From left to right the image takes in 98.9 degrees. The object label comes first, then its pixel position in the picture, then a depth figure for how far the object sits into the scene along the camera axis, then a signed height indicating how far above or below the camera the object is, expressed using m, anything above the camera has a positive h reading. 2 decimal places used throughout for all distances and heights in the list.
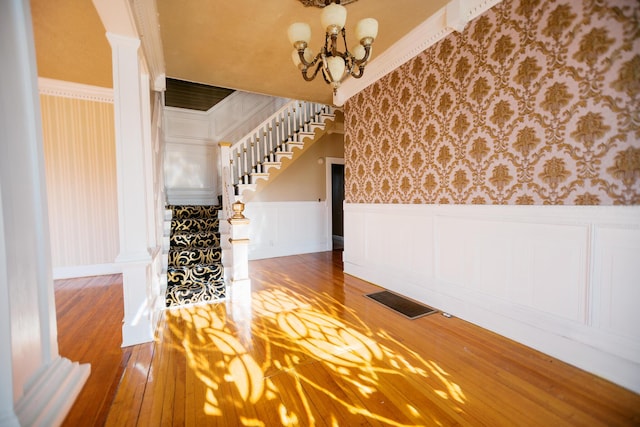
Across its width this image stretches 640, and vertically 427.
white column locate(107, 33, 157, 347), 2.21 +0.13
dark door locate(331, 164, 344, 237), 7.39 +0.12
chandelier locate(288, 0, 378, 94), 1.68 +1.05
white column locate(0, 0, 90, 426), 0.49 -0.09
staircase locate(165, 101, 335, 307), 3.19 -0.13
